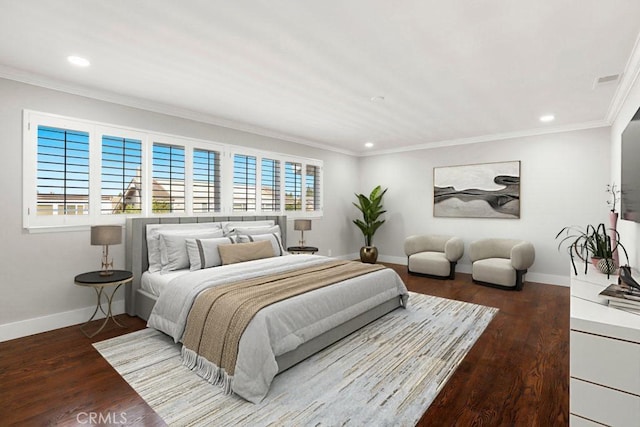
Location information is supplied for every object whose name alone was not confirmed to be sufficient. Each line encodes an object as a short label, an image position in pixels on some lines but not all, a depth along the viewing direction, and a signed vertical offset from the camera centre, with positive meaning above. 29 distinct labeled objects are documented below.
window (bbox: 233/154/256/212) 5.05 +0.48
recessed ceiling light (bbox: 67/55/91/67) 2.82 +1.35
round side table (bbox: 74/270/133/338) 3.12 -0.70
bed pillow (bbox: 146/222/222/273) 3.80 -0.41
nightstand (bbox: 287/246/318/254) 5.29 -0.61
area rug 2.02 -1.26
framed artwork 5.68 +0.45
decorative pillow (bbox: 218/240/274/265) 3.86 -0.49
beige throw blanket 2.36 -0.83
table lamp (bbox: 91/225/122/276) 3.25 -0.25
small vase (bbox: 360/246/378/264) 6.88 -0.88
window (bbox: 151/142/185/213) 4.15 +0.43
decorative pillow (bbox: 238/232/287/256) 4.32 -0.37
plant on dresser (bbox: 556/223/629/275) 2.70 -0.33
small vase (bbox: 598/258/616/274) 2.68 -0.42
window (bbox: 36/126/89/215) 3.31 +0.42
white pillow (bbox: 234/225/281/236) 4.47 -0.25
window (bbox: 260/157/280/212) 5.50 +0.47
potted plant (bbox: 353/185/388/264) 6.93 -0.12
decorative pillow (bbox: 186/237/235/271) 3.71 -0.49
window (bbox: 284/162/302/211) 5.94 +0.50
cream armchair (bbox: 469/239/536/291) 4.88 -0.76
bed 2.29 -0.87
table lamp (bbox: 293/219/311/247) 5.48 -0.21
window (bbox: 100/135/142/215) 3.73 +0.43
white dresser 1.55 -0.77
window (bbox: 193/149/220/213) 4.57 +0.46
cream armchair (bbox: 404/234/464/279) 5.63 -0.75
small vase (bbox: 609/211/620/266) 2.84 -0.08
